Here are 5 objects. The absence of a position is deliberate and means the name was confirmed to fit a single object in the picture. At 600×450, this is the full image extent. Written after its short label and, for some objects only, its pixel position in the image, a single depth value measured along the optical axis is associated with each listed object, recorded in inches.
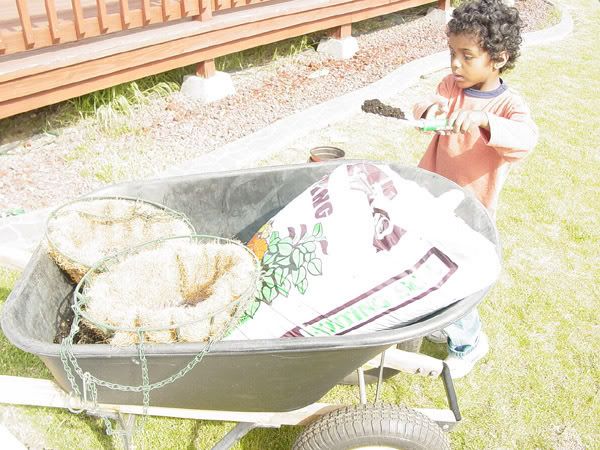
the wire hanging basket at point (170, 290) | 56.4
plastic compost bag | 55.8
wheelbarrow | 50.8
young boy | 74.7
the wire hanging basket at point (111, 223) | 75.8
